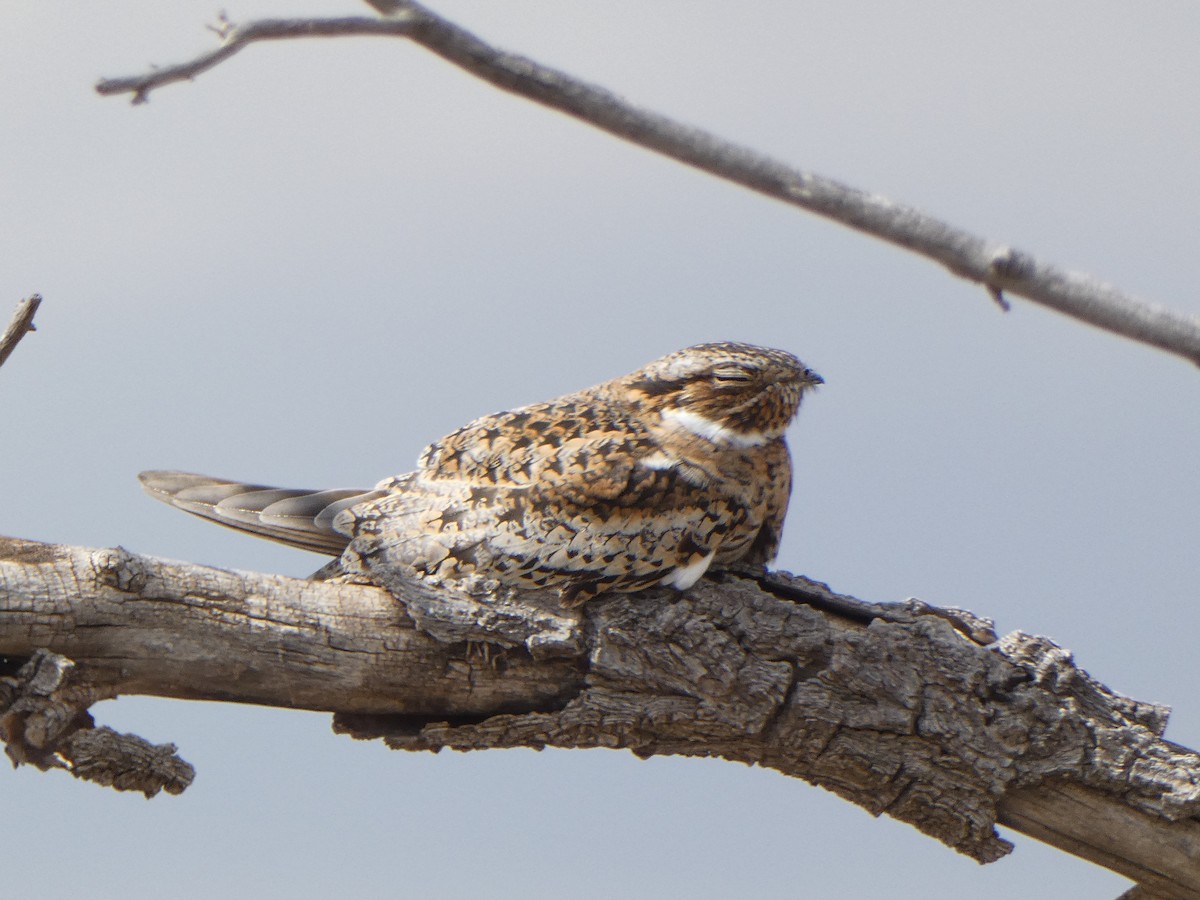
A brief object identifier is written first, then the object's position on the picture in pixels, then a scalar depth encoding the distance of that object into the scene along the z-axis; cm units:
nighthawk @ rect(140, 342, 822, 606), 793
